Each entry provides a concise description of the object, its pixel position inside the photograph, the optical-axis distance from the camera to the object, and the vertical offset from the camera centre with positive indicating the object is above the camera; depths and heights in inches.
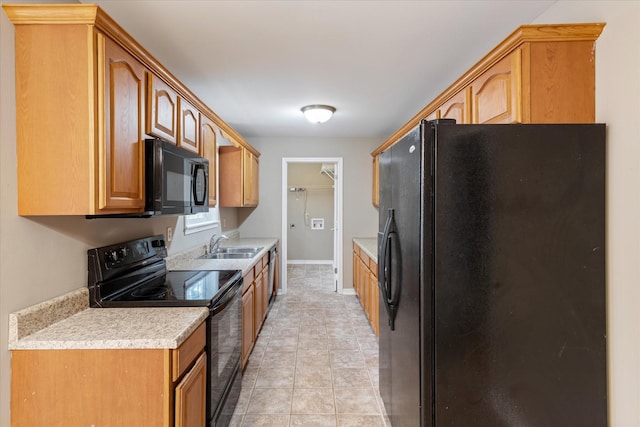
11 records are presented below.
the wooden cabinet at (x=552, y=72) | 54.9 +23.4
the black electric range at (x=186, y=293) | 64.9 -17.4
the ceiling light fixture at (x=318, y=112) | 127.3 +38.8
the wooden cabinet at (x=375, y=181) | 181.3 +16.9
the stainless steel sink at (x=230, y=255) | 129.7 -17.3
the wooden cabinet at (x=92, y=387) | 48.9 -26.0
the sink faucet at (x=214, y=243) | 134.0 -12.7
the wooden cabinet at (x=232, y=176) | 146.3 +16.0
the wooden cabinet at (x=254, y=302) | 102.4 -32.4
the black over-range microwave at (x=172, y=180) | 64.8 +7.1
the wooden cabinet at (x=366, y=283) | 129.9 -32.7
